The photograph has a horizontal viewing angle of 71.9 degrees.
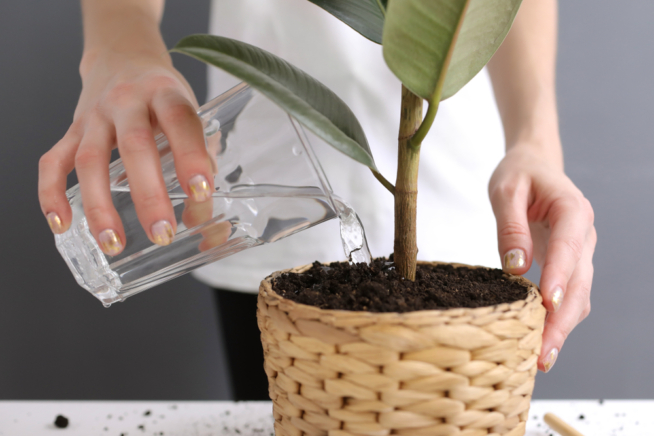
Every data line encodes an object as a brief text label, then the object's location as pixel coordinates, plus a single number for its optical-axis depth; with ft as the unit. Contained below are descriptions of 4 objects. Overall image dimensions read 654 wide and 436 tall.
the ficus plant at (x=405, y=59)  1.02
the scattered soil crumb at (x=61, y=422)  2.24
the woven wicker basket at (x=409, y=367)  1.05
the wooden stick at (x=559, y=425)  2.01
